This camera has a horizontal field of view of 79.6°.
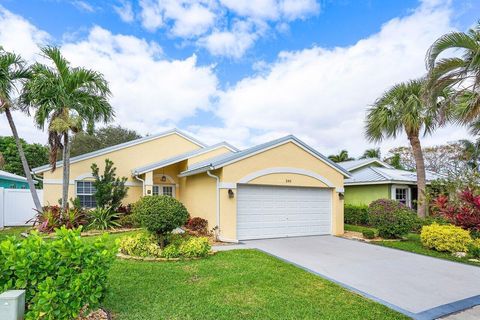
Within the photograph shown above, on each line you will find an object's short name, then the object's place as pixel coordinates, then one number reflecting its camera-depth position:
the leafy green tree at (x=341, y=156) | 30.19
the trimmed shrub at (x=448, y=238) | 9.79
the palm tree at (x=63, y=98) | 12.55
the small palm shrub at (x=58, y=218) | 12.35
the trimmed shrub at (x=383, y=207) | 12.25
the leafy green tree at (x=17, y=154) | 31.97
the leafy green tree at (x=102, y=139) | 32.41
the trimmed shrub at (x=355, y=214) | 17.55
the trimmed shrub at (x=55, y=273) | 3.68
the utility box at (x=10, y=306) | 3.56
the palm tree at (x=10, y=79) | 12.42
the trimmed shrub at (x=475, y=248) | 9.43
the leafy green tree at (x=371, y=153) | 30.79
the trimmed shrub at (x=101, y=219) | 13.53
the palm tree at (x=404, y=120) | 14.74
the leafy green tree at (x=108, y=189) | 14.22
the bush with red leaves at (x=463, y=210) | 10.15
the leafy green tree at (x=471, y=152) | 22.69
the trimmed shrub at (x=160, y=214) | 8.52
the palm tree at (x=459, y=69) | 6.28
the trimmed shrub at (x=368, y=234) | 12.18
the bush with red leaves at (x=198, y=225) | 12.45
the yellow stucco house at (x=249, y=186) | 11.51
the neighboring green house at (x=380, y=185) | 18.09
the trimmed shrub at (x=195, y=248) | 8.37
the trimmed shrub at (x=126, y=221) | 14.49
